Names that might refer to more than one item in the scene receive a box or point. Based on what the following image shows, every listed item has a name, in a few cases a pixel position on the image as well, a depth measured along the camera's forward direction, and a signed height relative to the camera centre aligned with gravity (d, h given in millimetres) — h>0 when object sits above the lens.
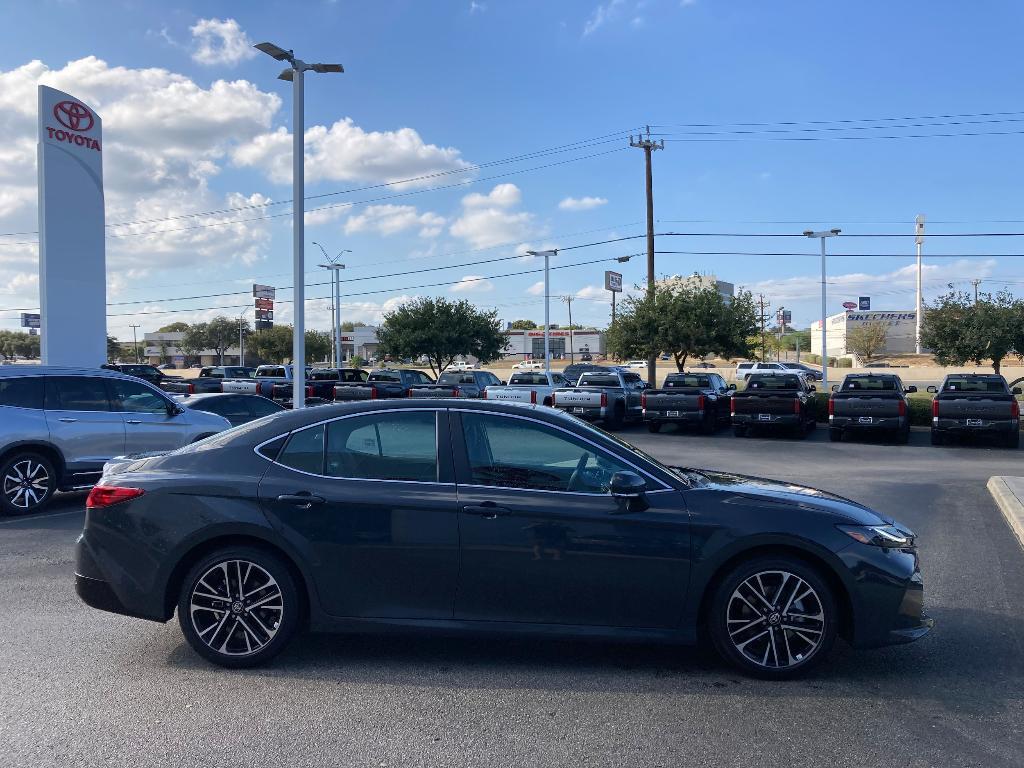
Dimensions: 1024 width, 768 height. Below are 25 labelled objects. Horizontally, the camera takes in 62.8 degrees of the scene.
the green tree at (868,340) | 92375 +3013
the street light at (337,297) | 51750 +4770
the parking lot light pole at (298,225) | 19891 +3487
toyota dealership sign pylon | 24641 +4105
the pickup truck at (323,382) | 29062 -463
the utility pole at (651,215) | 34969 +6441
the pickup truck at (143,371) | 32688 -72
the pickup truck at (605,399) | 23453 -893
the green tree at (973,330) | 25641 +1162
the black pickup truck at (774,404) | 21047 -919
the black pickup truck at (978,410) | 18969 -983
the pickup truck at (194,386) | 27109 -551
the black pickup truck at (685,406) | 22562 -1056
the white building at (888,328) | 110188 +5297
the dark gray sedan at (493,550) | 4734 -1041
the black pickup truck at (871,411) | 19938 -1056
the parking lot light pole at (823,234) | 38875 +6203
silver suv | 10141 -739
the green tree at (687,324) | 31703 +1659
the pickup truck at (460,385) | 23984 -534
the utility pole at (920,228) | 88012 +14643
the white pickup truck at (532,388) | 22875 -573
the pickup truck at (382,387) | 25688 -578
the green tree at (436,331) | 43500 +1959
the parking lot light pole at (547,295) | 44706 +4034
